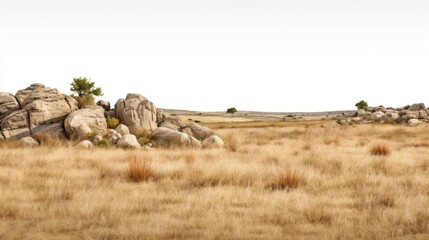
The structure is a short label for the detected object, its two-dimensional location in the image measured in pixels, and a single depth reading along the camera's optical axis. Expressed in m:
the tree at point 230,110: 142.12
